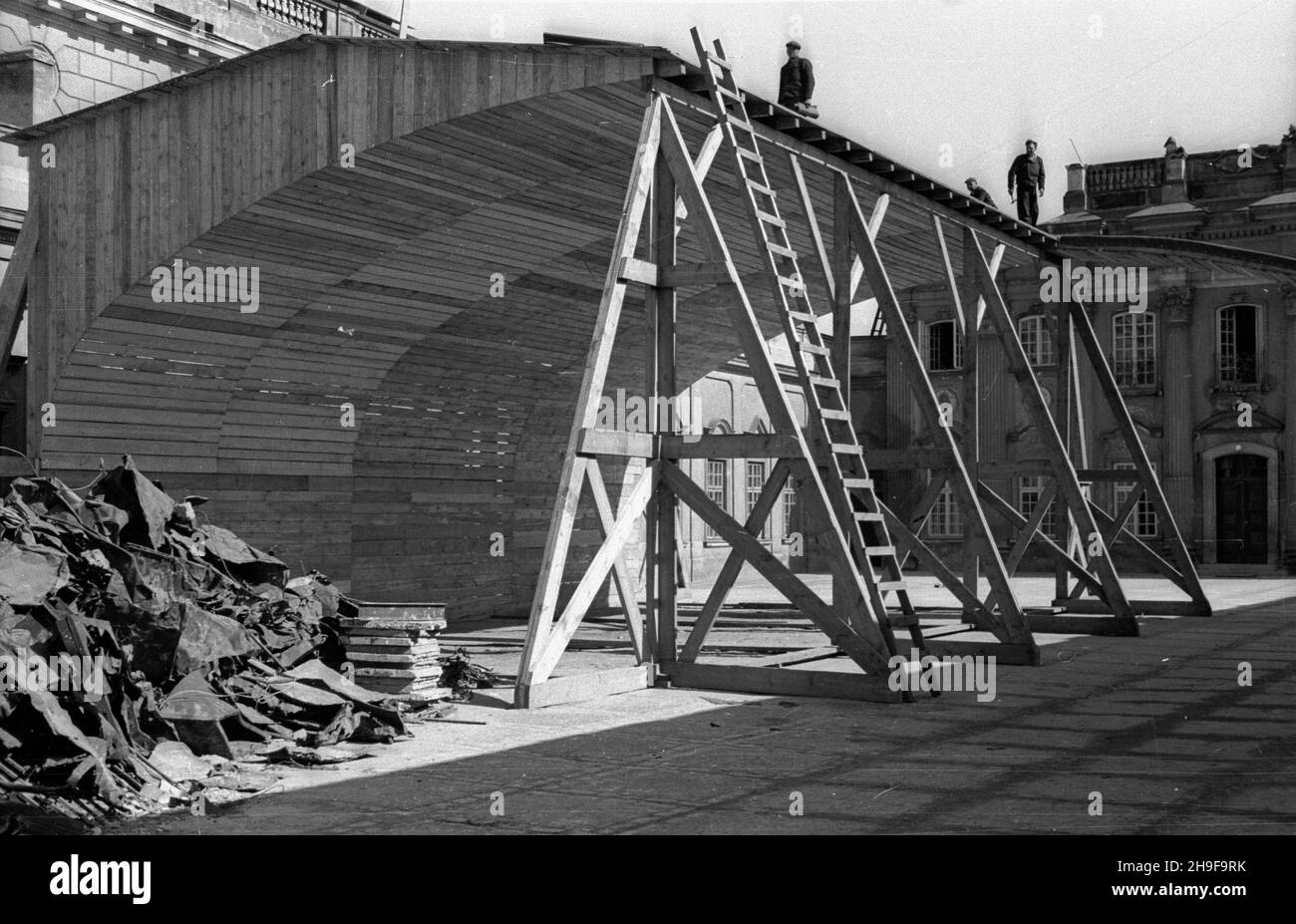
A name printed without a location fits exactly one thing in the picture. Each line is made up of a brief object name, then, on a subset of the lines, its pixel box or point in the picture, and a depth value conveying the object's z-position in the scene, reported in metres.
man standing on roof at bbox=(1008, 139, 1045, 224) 25.41
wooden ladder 12.14
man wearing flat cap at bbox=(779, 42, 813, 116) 18.86
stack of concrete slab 11.35
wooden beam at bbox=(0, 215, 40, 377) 14.84
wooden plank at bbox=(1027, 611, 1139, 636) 18.78
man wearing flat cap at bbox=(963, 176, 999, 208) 29.59
